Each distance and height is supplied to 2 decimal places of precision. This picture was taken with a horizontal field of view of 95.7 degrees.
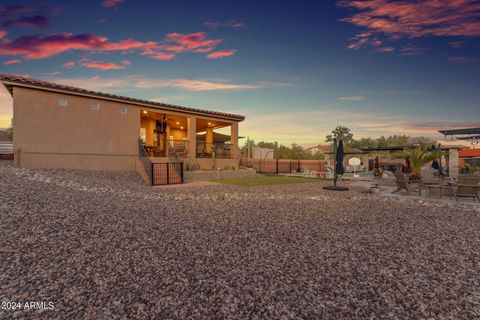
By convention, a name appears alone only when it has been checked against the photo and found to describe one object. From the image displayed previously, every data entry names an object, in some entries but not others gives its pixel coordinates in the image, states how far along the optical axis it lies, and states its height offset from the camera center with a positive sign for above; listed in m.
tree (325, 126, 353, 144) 63.59 +8.01
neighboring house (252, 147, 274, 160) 28.81 +0.91
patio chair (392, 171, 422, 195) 9.88 -1.09
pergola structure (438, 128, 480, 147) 14.96 +1.95
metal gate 12.65 -0.83
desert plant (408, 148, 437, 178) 11.62 +0.05
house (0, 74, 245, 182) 11.15 +1.86
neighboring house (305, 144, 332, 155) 49.81 +2.41
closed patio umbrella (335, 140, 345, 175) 11.70 -0.01
